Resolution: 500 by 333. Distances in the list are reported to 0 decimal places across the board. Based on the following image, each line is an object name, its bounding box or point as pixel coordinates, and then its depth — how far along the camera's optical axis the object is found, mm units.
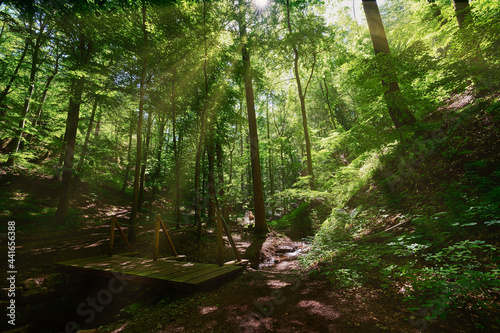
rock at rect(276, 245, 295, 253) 9338
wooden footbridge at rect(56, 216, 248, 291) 4820
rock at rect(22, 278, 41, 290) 5270
